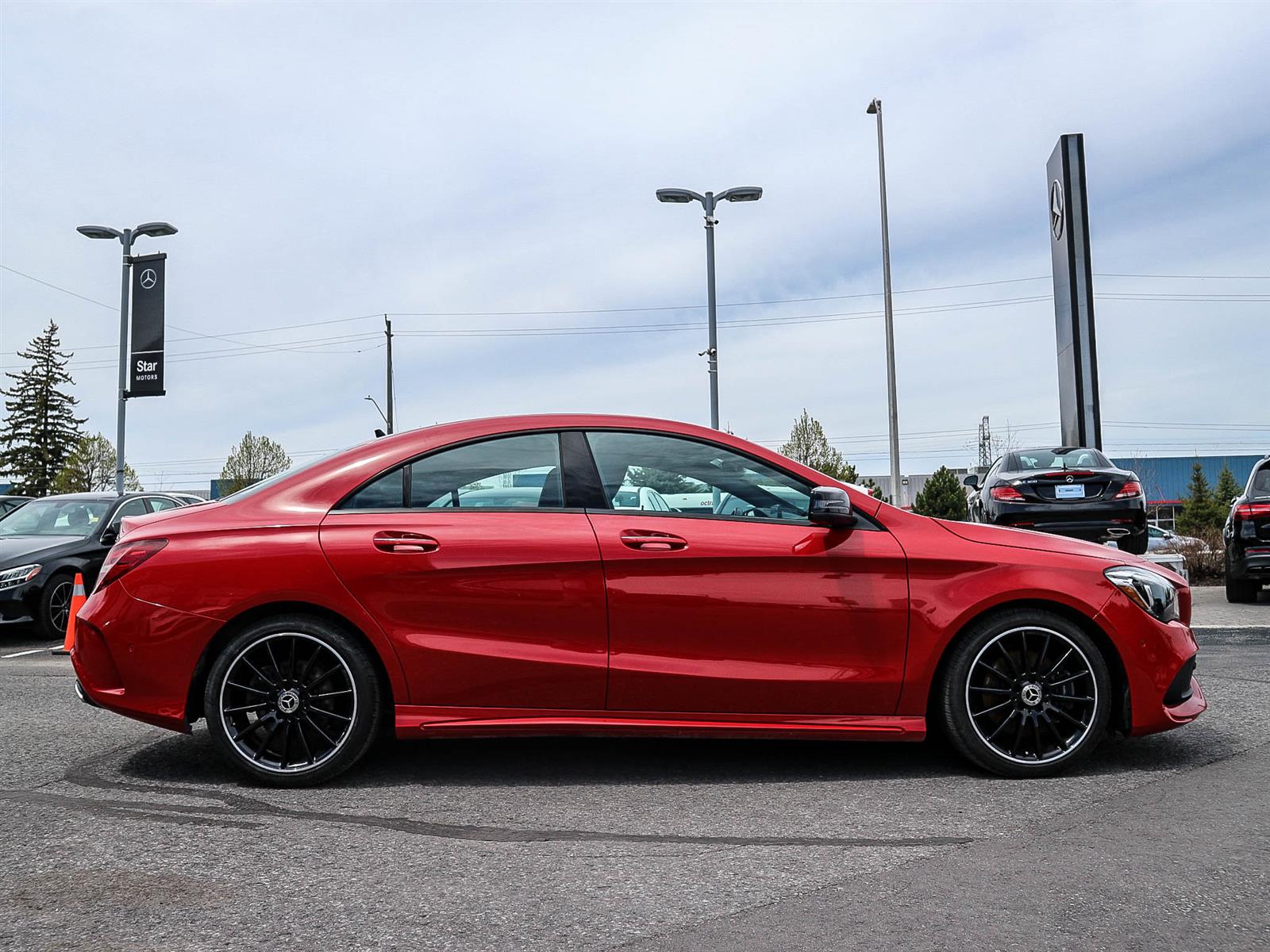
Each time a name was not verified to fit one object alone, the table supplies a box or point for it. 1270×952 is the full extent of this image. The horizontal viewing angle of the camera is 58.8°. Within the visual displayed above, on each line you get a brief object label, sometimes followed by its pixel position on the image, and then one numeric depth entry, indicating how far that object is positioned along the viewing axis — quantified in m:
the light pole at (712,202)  22.28
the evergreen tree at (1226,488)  69.94
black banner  23.59
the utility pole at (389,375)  47.97
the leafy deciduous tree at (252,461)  72.88
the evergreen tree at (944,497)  30.62
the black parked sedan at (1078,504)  11.80
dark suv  11.71
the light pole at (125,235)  23.61
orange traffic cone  8.84
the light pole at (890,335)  29.31
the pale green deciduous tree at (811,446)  60.44
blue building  85.41
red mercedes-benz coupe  4.52
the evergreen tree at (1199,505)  57.34
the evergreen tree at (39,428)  66.38
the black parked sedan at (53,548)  10.88
